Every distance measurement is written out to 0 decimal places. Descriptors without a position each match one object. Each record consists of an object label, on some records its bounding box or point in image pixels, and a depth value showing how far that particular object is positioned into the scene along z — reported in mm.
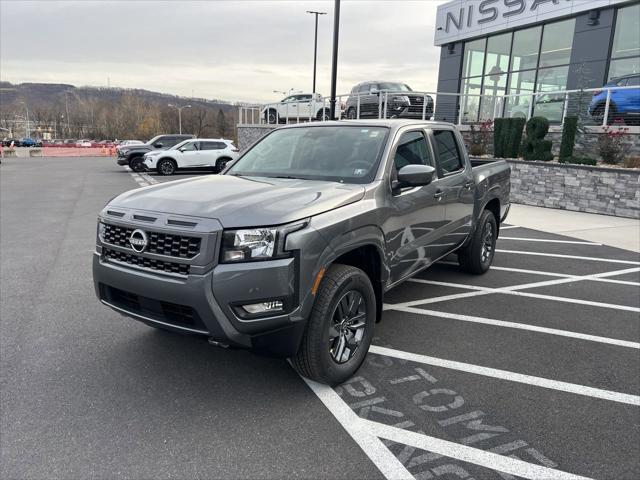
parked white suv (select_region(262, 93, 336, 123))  23141
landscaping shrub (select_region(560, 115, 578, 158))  12500
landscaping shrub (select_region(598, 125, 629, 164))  12109
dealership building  17292
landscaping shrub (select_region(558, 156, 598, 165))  12047
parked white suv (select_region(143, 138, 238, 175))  21141
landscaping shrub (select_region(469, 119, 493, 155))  15570
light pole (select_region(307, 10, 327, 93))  33219
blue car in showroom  12414
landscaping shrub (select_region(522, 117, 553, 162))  13227
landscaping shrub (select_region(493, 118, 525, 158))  14140
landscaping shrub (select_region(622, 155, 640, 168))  11266
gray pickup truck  2785
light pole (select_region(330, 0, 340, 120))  15177
